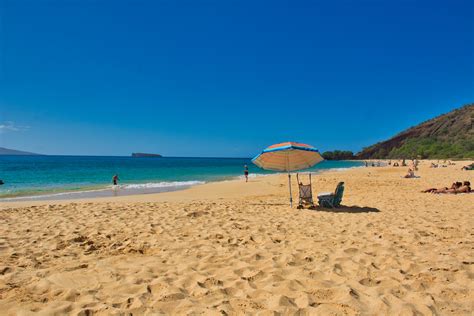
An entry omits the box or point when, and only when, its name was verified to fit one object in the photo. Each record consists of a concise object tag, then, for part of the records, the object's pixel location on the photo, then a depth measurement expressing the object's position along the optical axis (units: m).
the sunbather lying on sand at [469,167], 27.51
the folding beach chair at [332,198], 9.17
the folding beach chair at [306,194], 9.55
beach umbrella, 10.22
